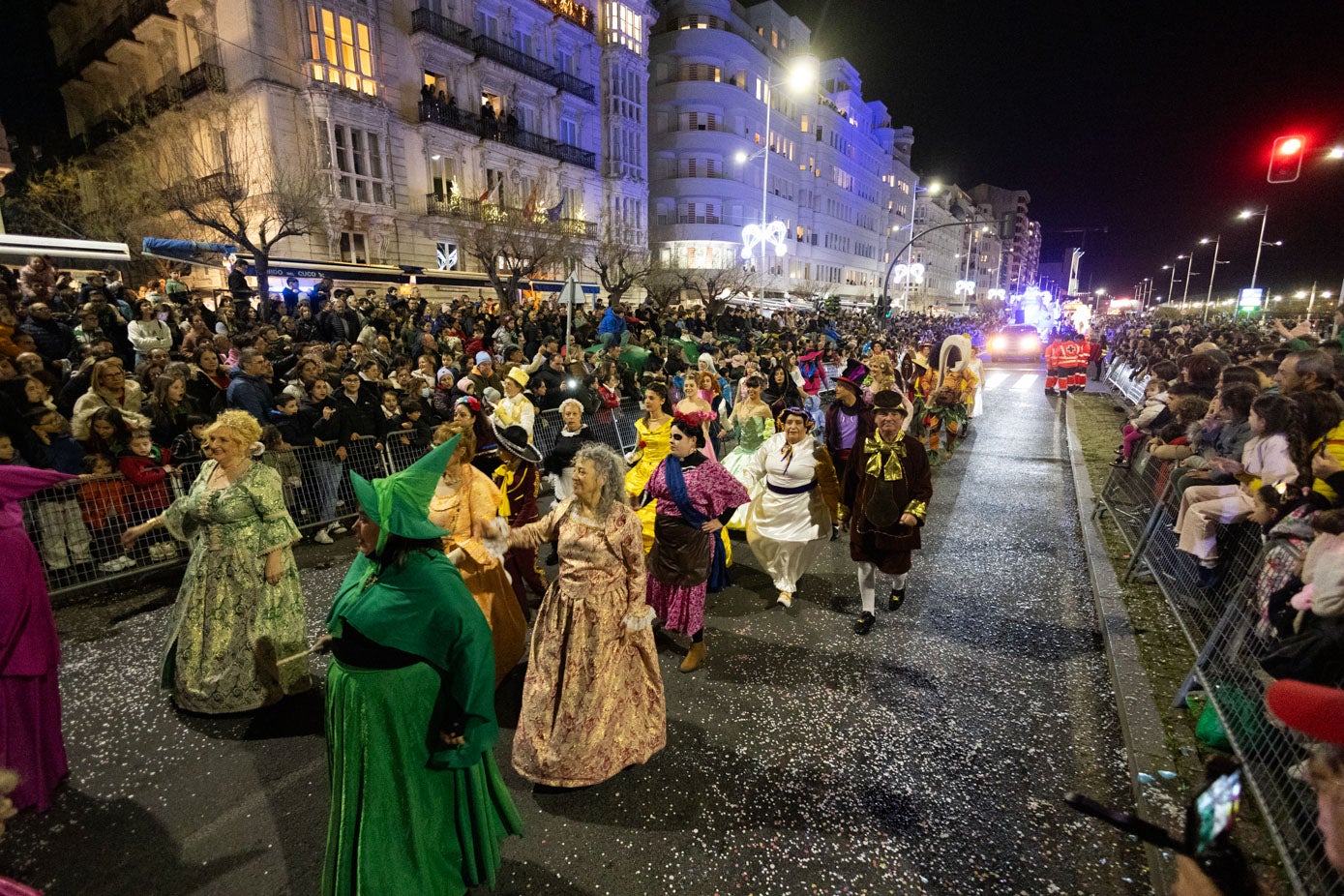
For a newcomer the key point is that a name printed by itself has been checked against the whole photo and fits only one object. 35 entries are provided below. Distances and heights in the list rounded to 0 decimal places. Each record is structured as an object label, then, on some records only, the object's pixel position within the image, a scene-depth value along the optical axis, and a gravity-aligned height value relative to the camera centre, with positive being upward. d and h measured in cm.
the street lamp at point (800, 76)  2151 +842
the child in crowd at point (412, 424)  841 -136
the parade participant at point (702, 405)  536 -92
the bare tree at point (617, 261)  2497 +284
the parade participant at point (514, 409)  754 -104
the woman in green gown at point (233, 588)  397 -167
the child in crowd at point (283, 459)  689 -150
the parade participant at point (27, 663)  301 -166
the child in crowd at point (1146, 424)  791 -123
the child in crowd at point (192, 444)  666 -129
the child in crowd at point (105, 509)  589 -172
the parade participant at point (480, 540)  416 -138
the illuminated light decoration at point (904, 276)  7154 +506
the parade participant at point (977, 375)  1294 -110
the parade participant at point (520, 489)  542 -142
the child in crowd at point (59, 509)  569 -165
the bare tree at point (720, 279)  3487 +245
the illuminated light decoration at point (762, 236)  3885 +524
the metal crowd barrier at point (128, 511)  574 -186
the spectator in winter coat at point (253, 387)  717 -76
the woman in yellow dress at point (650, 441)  600 -111
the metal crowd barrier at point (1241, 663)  295 -207
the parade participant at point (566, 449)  565 -114
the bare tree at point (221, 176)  1839 +439
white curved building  4441 +1257
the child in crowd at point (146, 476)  609 -147
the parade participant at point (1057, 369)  1912 -136
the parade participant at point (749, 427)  737 -119
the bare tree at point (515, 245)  2288 +281
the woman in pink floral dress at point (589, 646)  351 -176
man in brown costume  532 -145
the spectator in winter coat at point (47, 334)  860 -22
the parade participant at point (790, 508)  605 -175
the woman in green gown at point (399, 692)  245 -140
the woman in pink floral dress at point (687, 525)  467 -145
